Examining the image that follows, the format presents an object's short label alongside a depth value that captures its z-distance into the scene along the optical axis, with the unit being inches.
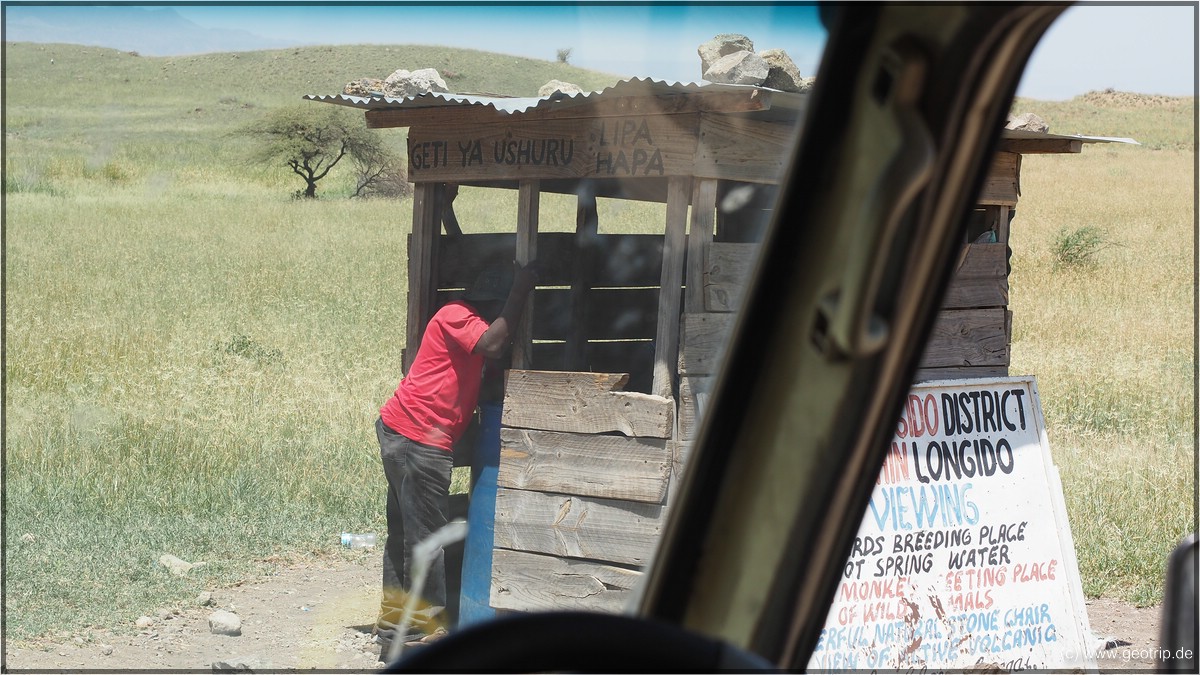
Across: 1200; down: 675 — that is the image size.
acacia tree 1296.8
